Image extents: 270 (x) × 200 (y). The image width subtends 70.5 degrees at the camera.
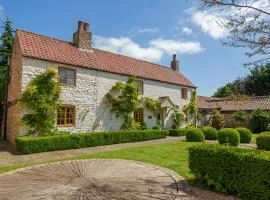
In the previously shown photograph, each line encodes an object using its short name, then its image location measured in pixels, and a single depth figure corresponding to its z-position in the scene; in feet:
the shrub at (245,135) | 47.01
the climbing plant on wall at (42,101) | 38.59
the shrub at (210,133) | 50.59
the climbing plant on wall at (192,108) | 71.72
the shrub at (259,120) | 72.63
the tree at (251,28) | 17.24
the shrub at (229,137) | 41.62
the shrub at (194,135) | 45.67
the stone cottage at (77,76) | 41.11
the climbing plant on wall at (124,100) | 51.44
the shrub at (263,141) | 38.45
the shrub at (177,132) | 58.83
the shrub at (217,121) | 78.57
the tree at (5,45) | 61.33
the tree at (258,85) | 114.70
